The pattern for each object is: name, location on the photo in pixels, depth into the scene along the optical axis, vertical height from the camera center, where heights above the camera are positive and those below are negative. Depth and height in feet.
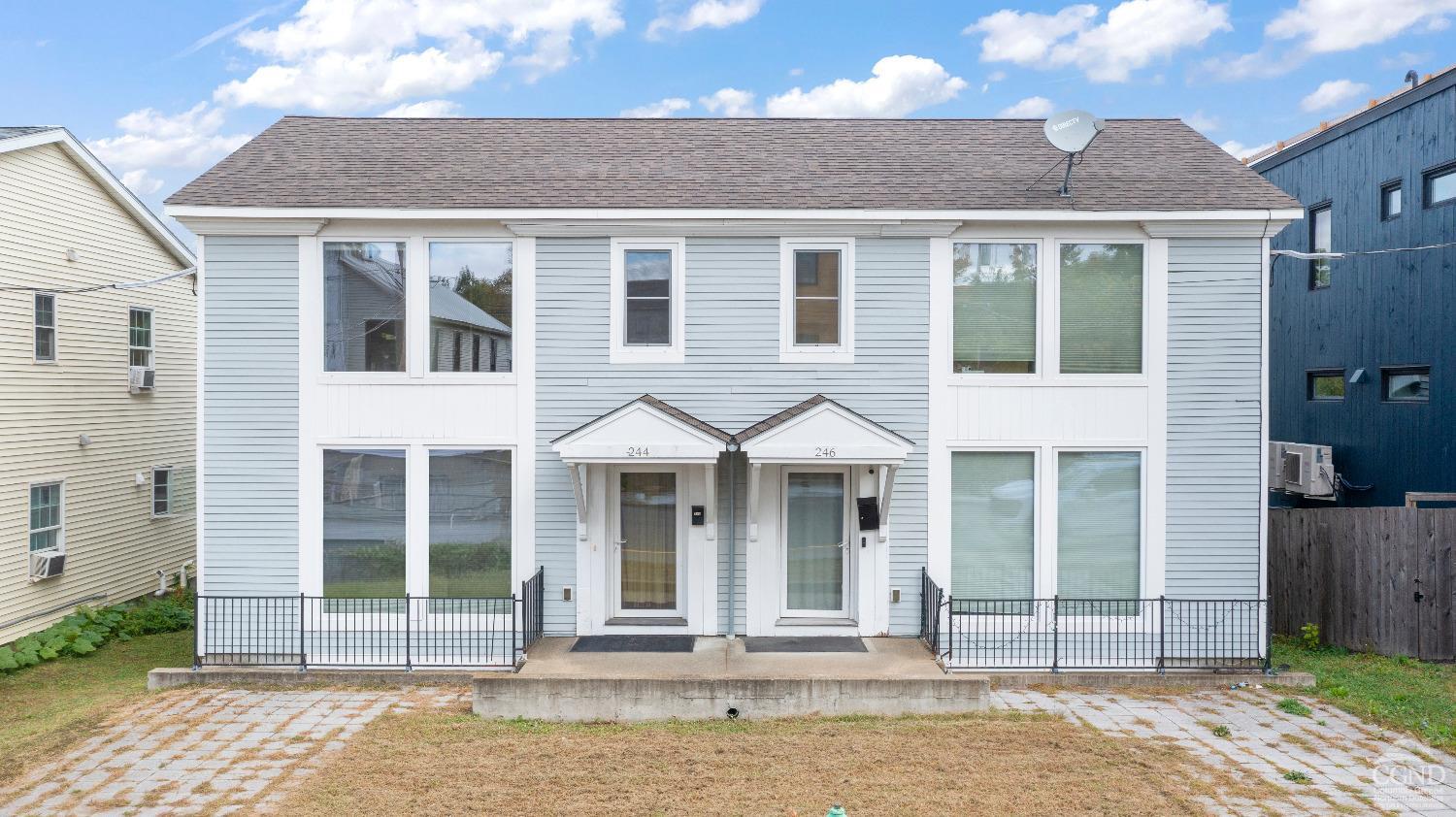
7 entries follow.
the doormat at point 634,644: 32.24 -8.79
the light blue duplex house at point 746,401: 33.68 +0.16
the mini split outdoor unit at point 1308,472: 50.03 -3.79
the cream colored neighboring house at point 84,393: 41.70 +0.65
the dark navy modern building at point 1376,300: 45.80 +6.06
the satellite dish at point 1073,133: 34.19 +10.45
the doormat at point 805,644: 32.37 -8.82
